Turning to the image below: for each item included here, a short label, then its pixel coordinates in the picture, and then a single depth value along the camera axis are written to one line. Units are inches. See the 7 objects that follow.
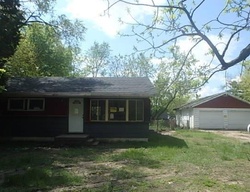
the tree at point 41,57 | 657.5
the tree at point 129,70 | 1127.2
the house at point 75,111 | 423.4
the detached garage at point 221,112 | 856.5
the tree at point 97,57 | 1258.5
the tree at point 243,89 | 926.6
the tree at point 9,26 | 378.5
